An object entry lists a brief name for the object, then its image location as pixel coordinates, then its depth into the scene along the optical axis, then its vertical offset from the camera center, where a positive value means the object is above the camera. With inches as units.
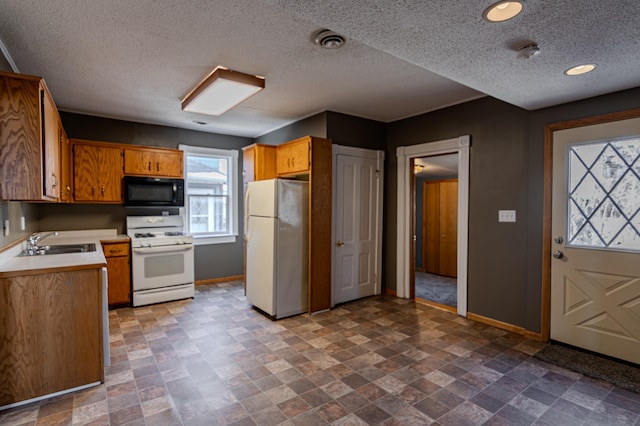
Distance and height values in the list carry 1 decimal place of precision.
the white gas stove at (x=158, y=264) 169.3 -29.3
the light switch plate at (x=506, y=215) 136.7 -3.5
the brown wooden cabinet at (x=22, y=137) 83.6 +19.2
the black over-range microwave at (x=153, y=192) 177.6 +9.8
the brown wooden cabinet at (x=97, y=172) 168.1 +19.7
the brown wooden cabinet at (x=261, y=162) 177.0 +25.7
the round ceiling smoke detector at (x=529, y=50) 77.8 +38.1
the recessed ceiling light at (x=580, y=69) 89.7 +38.8
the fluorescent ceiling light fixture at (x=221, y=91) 119.0 +46.9
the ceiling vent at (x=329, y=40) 92.3 +49.1
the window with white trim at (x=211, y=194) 215.4 +10.2
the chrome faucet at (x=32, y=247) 119.9 -14.5
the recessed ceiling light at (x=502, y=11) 61.6 +38.6
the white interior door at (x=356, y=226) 171.8 -9.7
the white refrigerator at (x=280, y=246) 151.0 -18.1
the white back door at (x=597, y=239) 107.3 -11.2
